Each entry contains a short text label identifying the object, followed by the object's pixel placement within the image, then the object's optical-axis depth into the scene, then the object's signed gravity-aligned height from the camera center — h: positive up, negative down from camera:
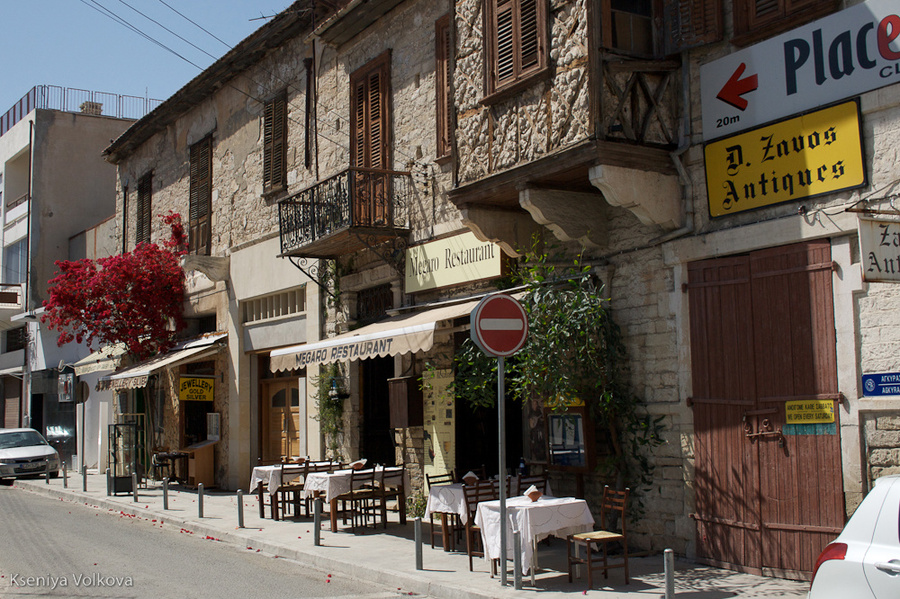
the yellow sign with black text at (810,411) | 8.00 -0.29
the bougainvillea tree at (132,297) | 22.00 +2.54
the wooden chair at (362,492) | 12.16 -1.48
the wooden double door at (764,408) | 8.08 -0.27
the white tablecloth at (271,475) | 13.65 -1.37
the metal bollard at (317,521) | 11.16 -1.71
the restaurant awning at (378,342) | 10.98 +0.67
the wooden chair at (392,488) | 12.38 -1.45
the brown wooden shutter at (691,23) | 9.10 +3.88
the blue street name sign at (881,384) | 7.50 -0.05
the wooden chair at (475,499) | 9.54 -1.32
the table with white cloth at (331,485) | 12.14 -1.35
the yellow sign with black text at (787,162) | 7.97 +2.18
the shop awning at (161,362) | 19.59 +0.74
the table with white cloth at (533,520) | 8.42 -1.35
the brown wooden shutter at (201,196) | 21.19 +4.96
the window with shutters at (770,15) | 8.21 +3.62
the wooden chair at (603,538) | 8.11 -1.47
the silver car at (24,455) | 23.77 -1.65
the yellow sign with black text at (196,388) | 19.72 +0.12
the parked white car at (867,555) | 4.70 -0.99
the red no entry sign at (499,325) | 8.07 +0.59
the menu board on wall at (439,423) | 13.12 -0.55
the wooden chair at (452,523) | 10.55 -1.73
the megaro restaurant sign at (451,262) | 12.20 +1.89
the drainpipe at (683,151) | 9.41 +2.53
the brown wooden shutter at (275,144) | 17.92 +5.27
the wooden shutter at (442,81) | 13.27 +4.79
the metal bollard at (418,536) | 9.04 -1.57
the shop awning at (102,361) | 25.09 +1.08
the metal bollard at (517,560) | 8.05 -1.64
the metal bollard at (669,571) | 6.81 -1.52
